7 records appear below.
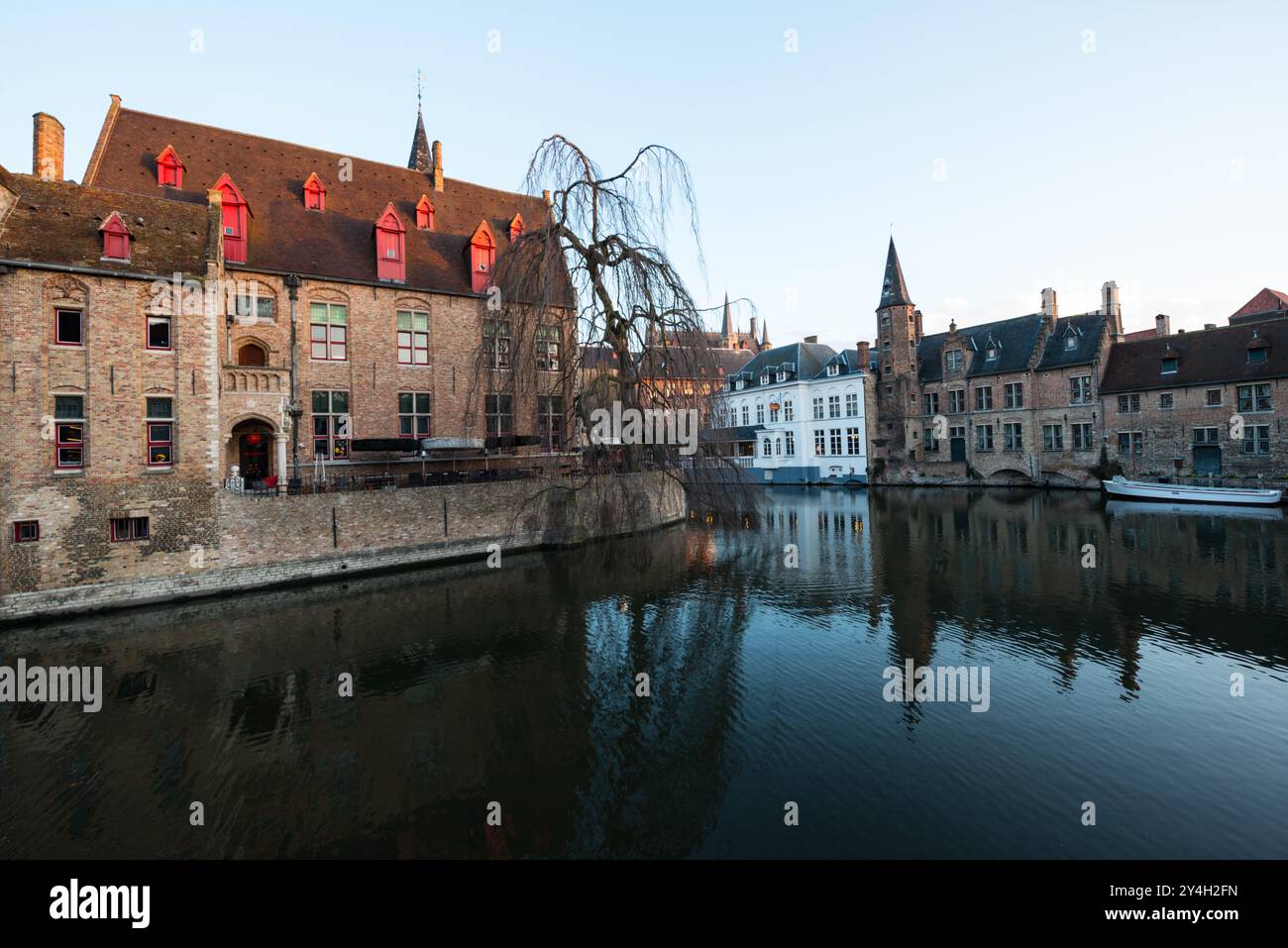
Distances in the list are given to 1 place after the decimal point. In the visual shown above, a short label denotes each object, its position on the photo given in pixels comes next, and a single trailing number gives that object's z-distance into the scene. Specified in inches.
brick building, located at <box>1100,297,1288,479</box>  1180.5
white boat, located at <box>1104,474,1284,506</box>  1045.2
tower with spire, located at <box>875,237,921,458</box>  1688.0
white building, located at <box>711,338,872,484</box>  1759.4
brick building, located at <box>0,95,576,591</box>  532.1
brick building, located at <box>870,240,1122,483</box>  1446.9
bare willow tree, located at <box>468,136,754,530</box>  587.2
